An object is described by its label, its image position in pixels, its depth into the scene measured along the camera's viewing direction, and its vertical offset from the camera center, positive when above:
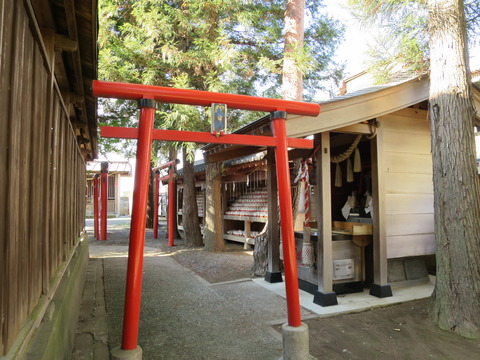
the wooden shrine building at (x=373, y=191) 5.27 +0.07
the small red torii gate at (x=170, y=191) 12.07 +0.23
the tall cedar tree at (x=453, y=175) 4.25 +0.25
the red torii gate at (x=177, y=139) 2.76 +0.55
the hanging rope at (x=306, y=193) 5.79 +0.04
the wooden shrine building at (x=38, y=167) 1.68 +0.22
